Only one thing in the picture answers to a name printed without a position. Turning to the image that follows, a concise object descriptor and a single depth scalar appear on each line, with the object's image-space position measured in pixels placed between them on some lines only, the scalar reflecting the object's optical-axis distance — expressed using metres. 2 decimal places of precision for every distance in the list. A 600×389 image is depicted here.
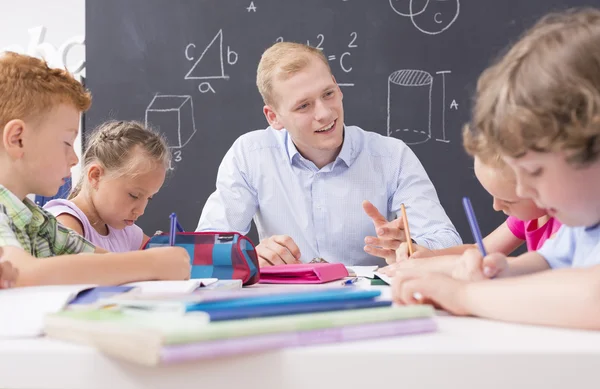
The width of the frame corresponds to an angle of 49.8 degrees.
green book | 0.54
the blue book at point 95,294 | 0.76
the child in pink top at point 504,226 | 1.16
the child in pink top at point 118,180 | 2.07
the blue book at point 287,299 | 0.65
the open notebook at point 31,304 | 0.67
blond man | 2.31
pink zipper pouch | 1.41
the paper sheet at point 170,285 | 0.94
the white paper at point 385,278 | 1.26
